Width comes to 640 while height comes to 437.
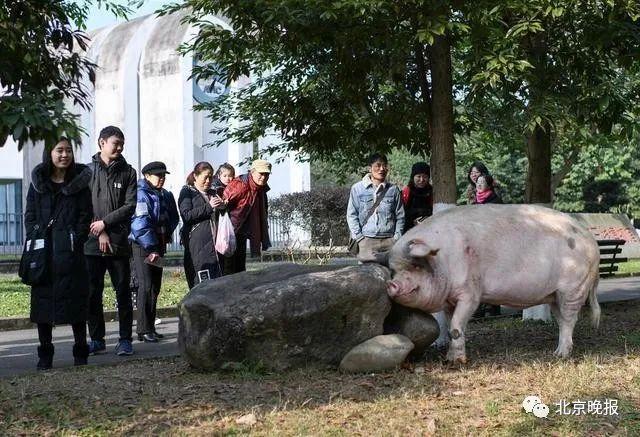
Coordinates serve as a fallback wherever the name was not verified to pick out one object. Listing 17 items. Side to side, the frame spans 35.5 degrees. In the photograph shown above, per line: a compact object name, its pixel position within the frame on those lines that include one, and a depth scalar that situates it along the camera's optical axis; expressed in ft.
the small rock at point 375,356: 23.29
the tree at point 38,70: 16.71
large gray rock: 22.88
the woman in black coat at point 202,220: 33.01
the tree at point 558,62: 28.78
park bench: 66.26
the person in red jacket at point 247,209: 33.81
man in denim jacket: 31.58
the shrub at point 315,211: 107.04
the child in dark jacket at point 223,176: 35.17
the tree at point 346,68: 29.17
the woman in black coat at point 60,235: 24.66
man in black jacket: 28.48
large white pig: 24.98
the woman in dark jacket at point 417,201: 35.01
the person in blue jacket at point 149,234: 31.45
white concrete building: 108.88
